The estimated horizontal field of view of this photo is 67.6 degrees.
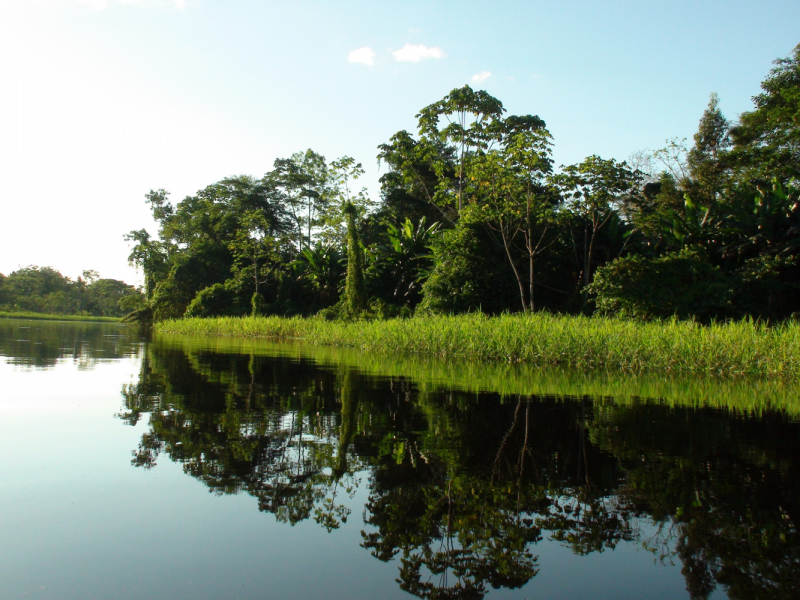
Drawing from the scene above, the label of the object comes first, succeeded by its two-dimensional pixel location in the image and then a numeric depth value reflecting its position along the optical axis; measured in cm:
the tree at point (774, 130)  2017
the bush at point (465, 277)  1850
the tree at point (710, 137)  2856
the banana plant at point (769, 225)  1505
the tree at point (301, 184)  3809
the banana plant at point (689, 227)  1622
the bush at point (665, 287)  1477
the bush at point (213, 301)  3138
